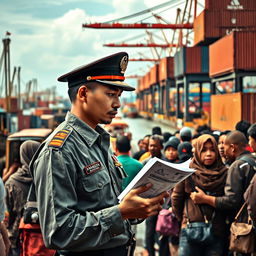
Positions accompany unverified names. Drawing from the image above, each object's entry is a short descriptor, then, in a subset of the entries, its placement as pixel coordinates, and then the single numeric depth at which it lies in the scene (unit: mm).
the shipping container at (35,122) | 42250
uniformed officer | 2051
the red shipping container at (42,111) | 58550
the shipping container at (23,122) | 38712
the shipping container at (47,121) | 40781
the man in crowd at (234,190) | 4266
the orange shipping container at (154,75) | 68000
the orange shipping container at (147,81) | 81550
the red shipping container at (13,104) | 43844
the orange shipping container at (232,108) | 20719
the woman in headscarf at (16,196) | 4664
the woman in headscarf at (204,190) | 4348
